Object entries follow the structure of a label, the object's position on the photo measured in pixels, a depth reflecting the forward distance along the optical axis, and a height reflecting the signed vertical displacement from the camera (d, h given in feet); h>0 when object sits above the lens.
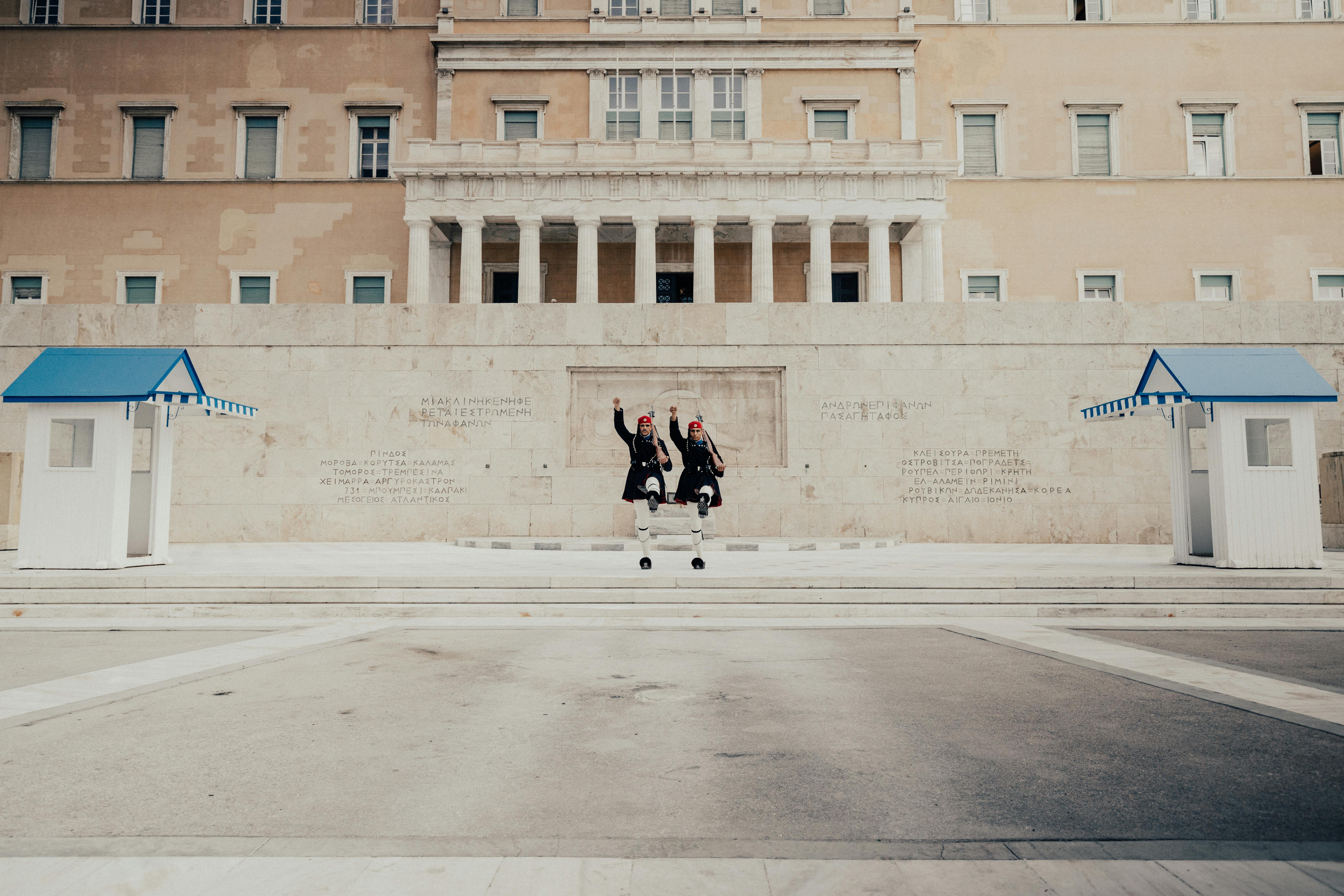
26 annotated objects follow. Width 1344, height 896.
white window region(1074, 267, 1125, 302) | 118.52 +31.73
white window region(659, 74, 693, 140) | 120.16 +58.13
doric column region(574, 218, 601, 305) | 107.55 +31.81
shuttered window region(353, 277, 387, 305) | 119.34 +31.00
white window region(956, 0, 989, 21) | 122.21 +73.72
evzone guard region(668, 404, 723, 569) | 41.22 +1.46
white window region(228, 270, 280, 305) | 119.14 +31.64
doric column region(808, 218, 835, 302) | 108.88 +32.88
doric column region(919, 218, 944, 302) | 108.27 +32.56
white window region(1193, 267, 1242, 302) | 116.98 +31.43
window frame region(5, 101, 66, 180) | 118.21 +56.02
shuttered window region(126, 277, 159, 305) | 117.80 +30.78
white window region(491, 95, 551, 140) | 119.75 +56.78
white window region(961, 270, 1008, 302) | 118.42 +31.59
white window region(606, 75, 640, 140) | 120.37 +58.18
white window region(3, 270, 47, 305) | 116.98 +31.09
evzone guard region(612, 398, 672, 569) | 39.83 +1.78
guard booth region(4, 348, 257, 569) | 40.47 +2.70
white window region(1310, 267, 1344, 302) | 116.26 +31.45
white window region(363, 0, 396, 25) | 122.31 +73.56
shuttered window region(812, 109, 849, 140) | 119.96 +55.71
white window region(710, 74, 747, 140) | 119.85 +56.62
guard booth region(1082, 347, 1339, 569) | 39.73 +2.49
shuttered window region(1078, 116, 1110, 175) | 120.06 +52.42
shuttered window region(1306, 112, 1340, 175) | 118.32 +51.92
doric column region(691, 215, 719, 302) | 109.70 +33.70
